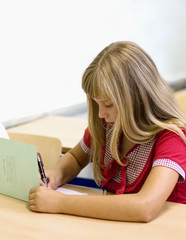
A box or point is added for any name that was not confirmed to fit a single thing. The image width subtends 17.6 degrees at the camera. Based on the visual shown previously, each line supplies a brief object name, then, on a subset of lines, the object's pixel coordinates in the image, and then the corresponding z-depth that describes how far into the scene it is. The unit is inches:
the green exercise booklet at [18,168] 57.2
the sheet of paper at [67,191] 65.0
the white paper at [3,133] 69.1
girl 55.2
